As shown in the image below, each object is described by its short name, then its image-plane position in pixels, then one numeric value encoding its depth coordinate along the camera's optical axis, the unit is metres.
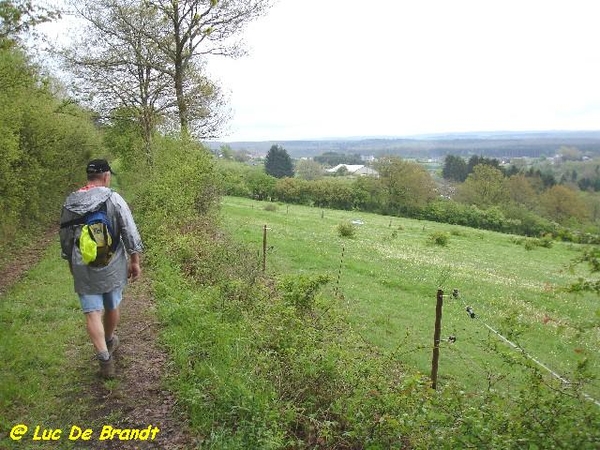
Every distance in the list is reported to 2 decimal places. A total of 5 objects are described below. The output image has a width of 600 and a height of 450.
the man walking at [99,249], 5.68
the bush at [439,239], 34.66
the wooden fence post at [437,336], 7.79
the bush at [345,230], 32.78
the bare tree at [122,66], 23.22
